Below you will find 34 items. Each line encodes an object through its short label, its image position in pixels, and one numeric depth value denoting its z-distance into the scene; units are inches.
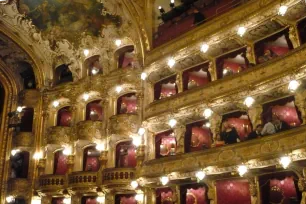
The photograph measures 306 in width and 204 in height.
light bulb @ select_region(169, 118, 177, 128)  735.1
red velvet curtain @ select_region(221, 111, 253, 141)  661.8
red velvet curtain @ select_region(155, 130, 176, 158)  788.6
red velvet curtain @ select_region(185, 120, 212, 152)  726.9
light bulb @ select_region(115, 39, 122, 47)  902.3
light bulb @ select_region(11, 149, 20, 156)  1000.8
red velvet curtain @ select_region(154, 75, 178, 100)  826.5
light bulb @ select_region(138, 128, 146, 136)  777.6
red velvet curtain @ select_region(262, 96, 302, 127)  601.3
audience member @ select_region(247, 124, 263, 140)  581.9
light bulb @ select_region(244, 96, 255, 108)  611.5
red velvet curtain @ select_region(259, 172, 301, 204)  556.6
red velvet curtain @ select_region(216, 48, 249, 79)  697.2
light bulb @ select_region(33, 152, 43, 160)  973.0
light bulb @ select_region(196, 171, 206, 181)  632.4
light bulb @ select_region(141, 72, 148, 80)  797.2
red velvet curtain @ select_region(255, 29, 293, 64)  633.6
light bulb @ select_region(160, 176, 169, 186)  690.2
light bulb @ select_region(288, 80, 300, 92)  549.3
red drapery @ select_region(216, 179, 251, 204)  633.0
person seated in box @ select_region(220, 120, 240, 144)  621.0
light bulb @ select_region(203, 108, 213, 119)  676.2
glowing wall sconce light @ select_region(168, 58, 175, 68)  752.3
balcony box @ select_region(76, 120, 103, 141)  876.0
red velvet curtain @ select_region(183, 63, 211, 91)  761.0
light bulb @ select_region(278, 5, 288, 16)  561.6
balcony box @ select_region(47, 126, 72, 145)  944.9
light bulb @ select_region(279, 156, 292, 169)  515.8
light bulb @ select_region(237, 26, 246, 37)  626.5
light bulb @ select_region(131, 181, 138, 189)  756.7
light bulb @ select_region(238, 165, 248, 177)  570.9
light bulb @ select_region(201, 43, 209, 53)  686.6
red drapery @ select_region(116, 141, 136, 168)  842.2
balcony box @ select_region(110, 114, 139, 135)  818.8
